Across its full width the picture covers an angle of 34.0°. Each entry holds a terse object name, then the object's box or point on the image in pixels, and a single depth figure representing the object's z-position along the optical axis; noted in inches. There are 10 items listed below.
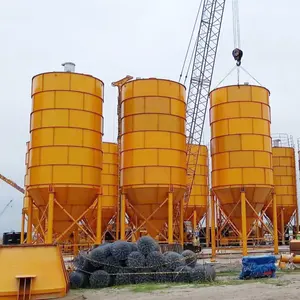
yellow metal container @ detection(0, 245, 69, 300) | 533.6
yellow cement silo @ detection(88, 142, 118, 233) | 1390.3
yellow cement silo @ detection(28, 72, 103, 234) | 816.9
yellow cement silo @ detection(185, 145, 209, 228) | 1588.3
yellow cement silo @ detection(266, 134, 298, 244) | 1535.4
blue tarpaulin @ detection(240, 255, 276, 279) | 682.2
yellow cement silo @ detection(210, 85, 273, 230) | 978.7
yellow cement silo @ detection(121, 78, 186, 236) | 881.5
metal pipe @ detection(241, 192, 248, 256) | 968.9
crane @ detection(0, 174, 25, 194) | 2711.6
